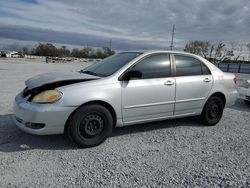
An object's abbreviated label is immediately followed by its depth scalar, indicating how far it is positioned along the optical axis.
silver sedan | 2.79
